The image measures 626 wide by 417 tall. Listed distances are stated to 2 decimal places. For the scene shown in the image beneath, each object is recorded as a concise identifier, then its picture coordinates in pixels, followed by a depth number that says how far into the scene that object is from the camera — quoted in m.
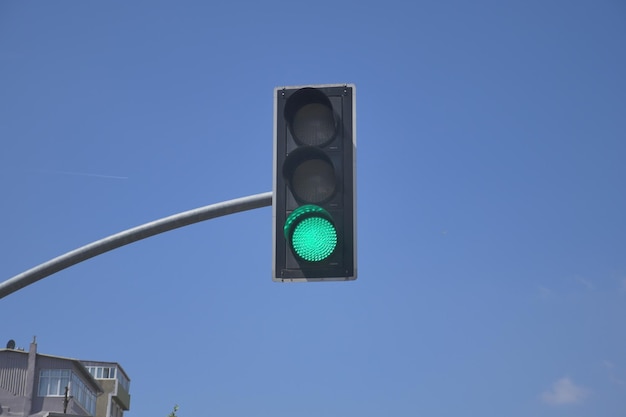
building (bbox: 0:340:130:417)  109.45
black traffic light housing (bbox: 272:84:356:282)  11.67
